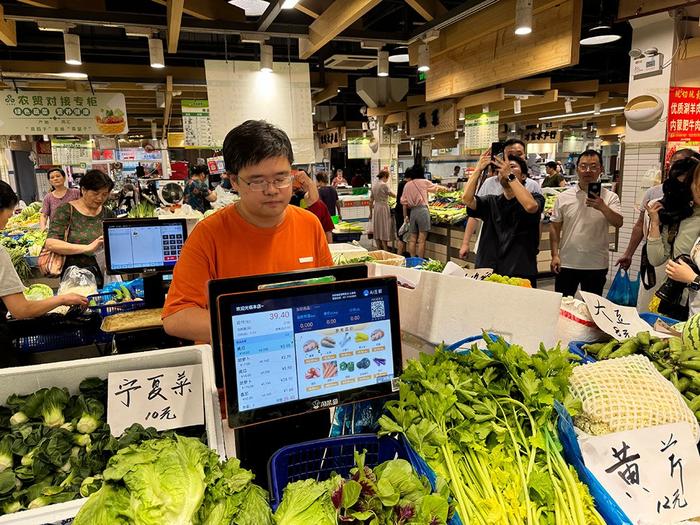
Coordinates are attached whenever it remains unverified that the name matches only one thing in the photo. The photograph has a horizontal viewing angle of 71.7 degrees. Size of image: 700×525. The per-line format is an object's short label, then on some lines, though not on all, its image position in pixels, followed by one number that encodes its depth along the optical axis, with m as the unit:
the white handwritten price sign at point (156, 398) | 1.46
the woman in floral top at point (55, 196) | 6.56
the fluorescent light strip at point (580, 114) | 13.60
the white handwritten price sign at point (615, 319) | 2.05
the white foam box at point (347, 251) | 4.21
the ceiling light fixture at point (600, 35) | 5.69
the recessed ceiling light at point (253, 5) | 3.58
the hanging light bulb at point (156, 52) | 4.76
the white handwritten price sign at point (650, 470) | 1.22
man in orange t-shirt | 1.73
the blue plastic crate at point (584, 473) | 1.16
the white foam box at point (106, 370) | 1.52
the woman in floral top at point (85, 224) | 4.51
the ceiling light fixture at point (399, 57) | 7.35
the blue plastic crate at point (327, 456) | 1.27
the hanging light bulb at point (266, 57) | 5.04
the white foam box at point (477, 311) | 1.79
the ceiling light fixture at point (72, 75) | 5.96
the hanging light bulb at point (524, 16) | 3.60
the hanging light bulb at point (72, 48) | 4.50
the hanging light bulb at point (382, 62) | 5.06
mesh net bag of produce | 1.38
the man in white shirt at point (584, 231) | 4.43
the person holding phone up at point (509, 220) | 3.93
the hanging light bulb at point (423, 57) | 4.96
